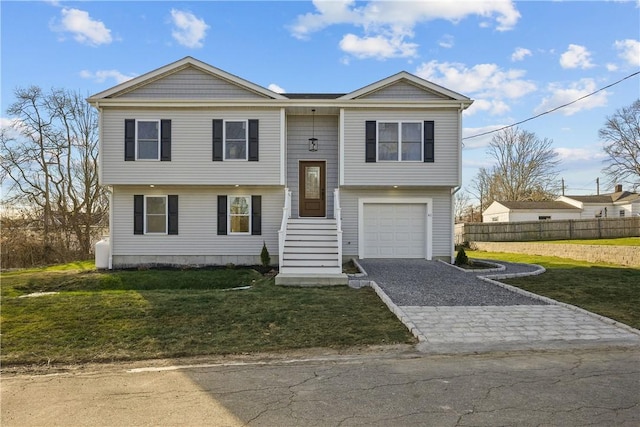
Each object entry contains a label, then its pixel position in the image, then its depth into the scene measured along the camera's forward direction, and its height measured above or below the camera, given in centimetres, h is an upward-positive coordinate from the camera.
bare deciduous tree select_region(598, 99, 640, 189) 3225 +540
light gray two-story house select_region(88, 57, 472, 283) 1366 +156
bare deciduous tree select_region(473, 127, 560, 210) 4397 +457
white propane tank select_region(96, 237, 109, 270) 1412 -146
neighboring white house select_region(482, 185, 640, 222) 3716 +50
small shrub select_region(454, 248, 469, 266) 1370 -152
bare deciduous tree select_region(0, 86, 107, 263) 2389 +232
